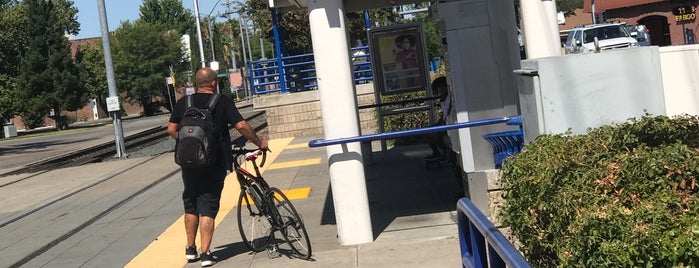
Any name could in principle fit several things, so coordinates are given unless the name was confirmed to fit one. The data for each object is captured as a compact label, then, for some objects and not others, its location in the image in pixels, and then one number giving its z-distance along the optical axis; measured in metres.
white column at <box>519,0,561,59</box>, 8.03
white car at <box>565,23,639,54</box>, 31.56
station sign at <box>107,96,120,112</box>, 23.98
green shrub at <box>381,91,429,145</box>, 17.31
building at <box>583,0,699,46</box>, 51.03
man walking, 7.61
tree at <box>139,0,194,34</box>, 118.12
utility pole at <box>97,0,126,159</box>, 23.58
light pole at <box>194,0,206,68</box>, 52.09
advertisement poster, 14.29
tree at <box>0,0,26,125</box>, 59.45
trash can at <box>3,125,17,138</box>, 60.72
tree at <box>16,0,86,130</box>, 65.94
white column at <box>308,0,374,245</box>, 7.84
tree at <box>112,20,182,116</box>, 85.12
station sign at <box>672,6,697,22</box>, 25.84
